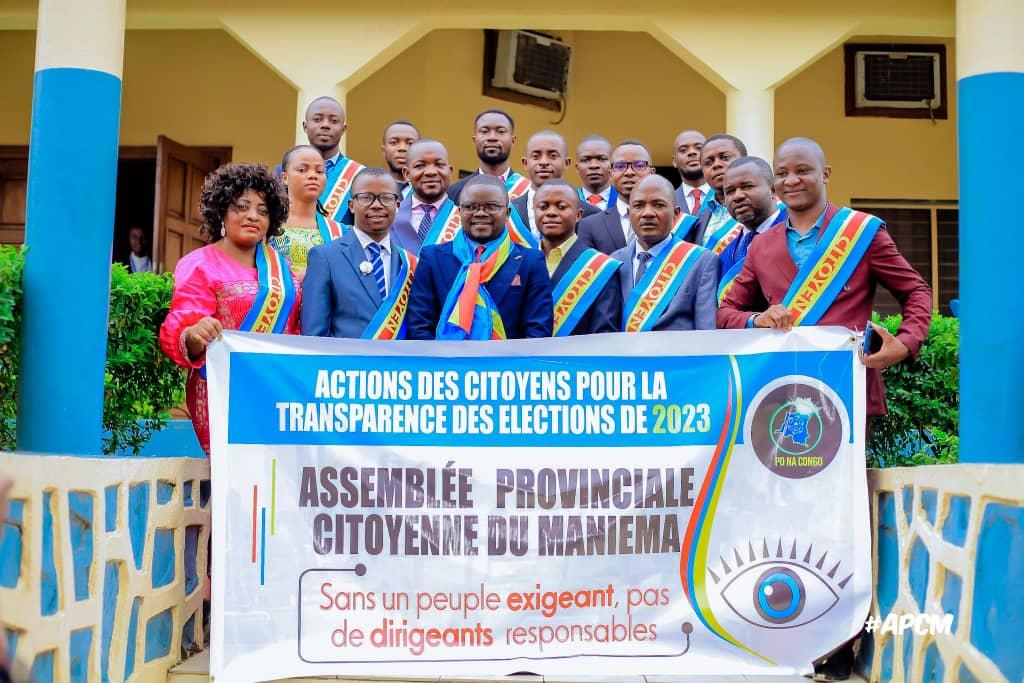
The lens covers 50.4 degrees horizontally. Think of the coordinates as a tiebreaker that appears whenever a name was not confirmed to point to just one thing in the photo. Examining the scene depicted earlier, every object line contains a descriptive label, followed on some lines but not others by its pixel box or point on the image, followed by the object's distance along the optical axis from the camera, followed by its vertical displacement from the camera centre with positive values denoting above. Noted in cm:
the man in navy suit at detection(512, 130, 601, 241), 589 +126
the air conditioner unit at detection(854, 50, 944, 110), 1009 +295
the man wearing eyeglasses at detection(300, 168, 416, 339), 434 +45
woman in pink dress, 418 +46
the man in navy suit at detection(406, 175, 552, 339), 427 +45
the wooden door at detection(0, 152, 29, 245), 998 +177
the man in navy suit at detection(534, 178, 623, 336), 447 +51
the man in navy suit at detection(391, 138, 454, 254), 539 +101
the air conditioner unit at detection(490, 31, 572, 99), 975 +297
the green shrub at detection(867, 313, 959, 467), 513 -2
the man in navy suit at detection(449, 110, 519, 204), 601 +138
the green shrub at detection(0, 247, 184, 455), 512 +10
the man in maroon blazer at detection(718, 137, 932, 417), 393 +45
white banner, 369 -39
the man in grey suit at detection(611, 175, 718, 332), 441 +53
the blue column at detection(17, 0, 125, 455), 473 +72
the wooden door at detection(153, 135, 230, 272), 936 +168
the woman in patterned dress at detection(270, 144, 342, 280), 493 +88
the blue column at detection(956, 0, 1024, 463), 455 +73
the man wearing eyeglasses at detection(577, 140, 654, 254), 549 +96
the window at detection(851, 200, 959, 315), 1036 +151
